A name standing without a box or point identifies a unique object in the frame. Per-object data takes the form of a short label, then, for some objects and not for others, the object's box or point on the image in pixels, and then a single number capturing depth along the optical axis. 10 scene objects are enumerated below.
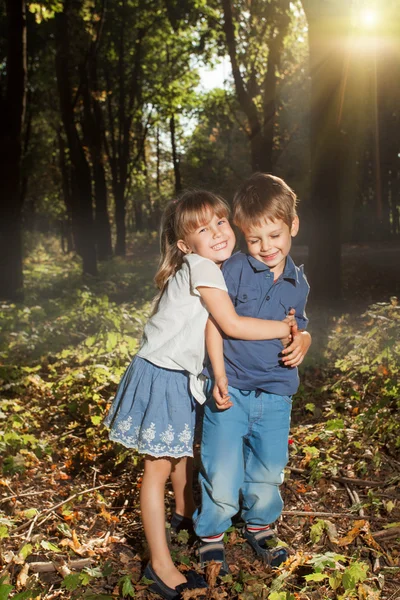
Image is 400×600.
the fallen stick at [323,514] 3.61
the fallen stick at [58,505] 3.66
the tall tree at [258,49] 14.84
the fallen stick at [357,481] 4.00
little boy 3.04
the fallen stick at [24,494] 3.99
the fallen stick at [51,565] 3.27
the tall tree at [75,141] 17.05
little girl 2.93
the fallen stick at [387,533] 3.42
